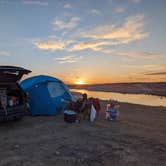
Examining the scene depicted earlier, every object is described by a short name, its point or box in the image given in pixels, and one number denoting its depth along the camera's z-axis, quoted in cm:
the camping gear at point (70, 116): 657
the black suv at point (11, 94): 563
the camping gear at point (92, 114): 686
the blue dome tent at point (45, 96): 777
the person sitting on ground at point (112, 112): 726
